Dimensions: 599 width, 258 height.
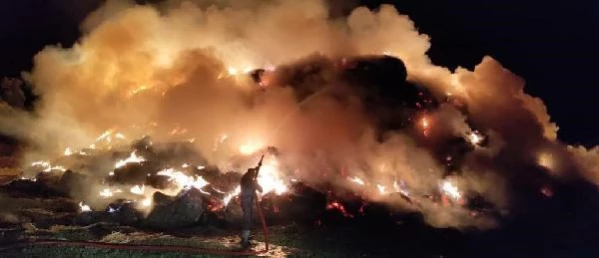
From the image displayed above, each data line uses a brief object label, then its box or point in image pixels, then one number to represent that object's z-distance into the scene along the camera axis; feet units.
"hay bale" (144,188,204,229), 62.85
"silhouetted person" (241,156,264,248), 52.85
